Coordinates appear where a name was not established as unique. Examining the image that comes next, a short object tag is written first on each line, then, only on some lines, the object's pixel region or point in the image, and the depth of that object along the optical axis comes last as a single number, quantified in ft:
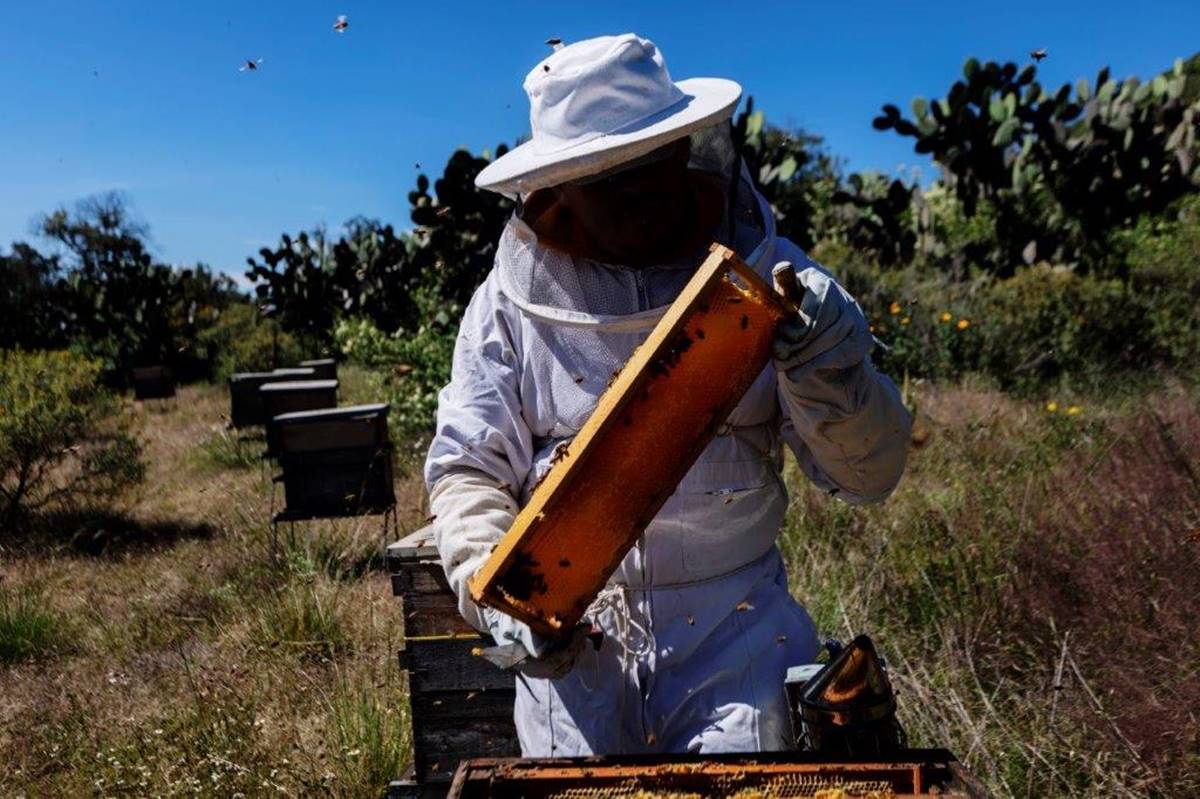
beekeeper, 6.66
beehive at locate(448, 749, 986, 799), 5.08
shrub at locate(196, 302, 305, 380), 70.13
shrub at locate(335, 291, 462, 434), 32.17
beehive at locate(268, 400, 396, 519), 21.76
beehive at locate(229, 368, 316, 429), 41.22
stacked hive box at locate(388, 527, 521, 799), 10.00
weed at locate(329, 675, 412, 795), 11.44
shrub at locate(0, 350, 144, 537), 27.45
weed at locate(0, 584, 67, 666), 18.10
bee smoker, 5.39
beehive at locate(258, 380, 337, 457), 30.60
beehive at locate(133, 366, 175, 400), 59.98
